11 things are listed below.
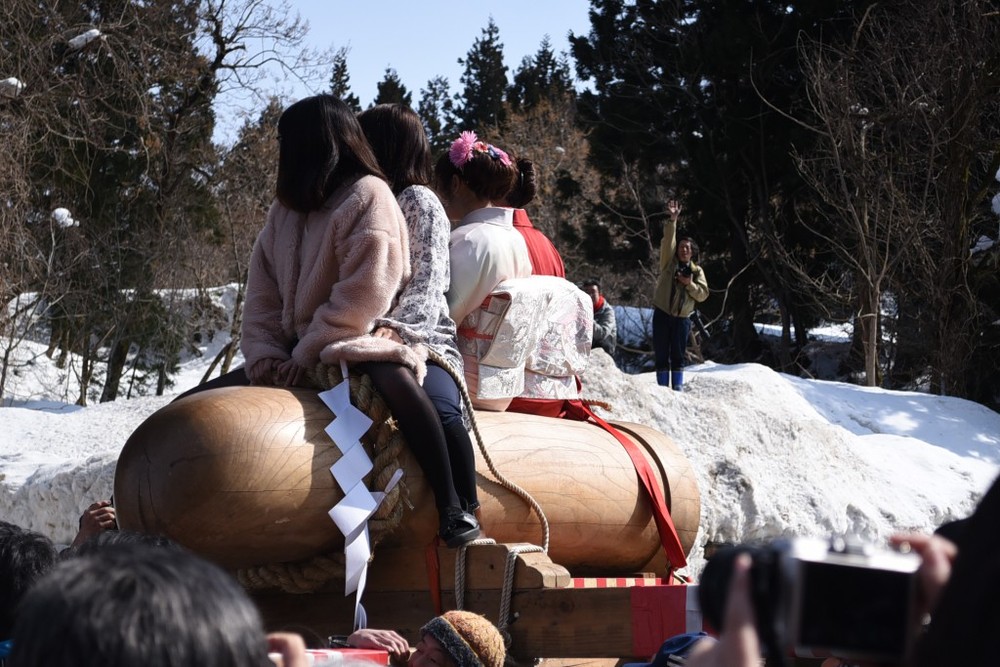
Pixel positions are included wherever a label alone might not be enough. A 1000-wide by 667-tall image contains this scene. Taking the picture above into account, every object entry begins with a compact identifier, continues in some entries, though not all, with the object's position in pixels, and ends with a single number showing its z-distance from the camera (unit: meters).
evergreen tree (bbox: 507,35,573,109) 38.89
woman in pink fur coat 3.33
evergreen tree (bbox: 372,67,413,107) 43.23
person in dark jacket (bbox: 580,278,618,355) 9.73
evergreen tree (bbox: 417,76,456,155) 39.88
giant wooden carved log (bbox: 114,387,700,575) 3.04
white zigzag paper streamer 3.21
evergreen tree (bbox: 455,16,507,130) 42.28
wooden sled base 3.31
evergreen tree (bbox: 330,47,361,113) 34.29
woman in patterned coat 3.39
